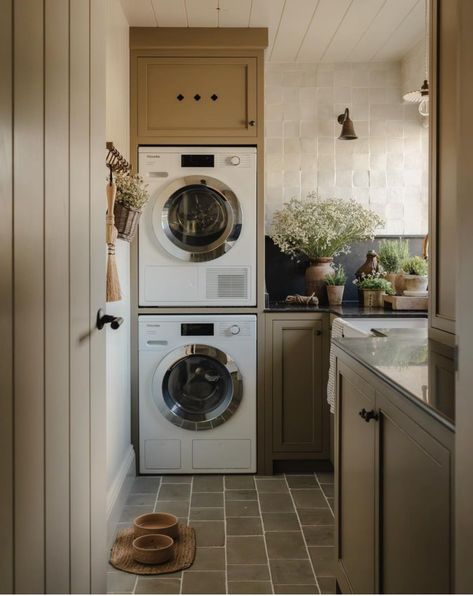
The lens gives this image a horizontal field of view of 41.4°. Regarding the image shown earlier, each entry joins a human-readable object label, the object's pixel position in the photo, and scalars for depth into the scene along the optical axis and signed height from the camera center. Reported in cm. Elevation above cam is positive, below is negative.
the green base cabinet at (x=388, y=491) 123 -51
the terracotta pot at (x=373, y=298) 395 -10
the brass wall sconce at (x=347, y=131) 409 +100
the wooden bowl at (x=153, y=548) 259 -112
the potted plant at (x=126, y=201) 299 +39
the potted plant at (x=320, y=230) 404 +34
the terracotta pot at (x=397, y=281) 395 +1
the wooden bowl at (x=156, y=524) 278 -110
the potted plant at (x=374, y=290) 396 -4
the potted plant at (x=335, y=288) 405 -3
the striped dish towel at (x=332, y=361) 326 -41
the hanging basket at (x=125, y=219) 301 +31
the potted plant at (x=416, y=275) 379 +5
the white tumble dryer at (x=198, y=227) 374 +33
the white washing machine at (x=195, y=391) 375 -65
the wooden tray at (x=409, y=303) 368 -12
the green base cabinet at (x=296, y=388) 378 -64
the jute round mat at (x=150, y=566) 256 -117
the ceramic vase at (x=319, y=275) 414 +5
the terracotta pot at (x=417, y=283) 379 +0
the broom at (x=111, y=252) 260 +13
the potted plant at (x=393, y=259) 410 +16
